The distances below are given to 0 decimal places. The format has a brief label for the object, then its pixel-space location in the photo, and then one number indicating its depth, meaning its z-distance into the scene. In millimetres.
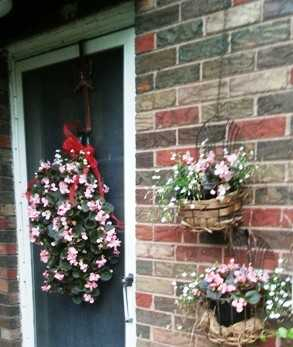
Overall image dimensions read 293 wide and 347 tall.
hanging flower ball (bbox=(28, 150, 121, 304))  1832
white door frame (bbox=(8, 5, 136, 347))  1790
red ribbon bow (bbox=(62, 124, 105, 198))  1875
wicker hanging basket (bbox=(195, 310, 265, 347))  1257
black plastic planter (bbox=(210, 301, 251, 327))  1261
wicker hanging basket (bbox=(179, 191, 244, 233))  1252
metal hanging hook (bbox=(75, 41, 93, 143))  1930
